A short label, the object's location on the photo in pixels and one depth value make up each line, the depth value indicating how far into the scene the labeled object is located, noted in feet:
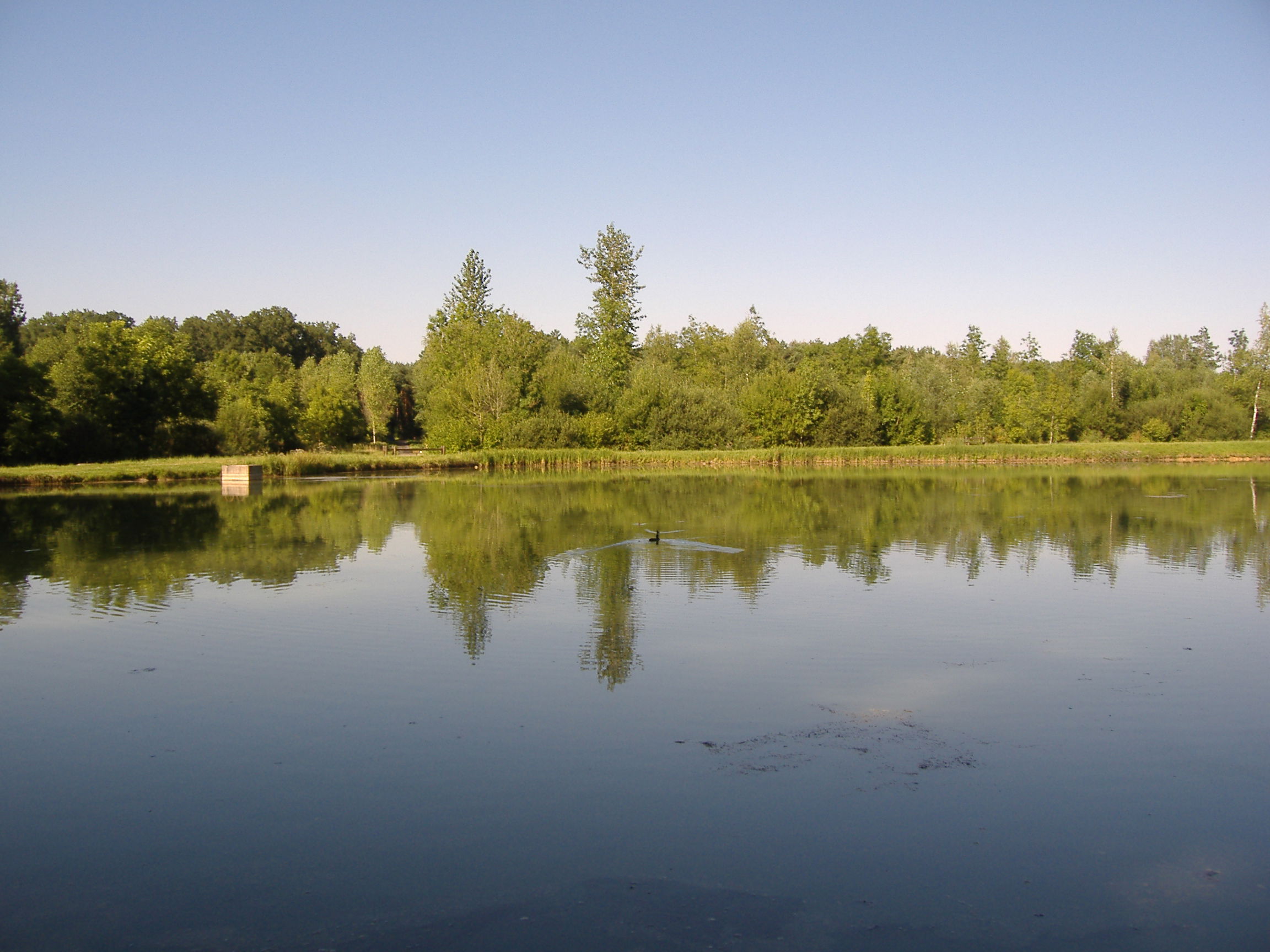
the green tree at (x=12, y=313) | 280.10
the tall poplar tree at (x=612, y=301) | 243.40
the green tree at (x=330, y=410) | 247.70
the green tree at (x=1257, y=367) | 240.94
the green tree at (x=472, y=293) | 237.66
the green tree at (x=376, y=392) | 293.02
